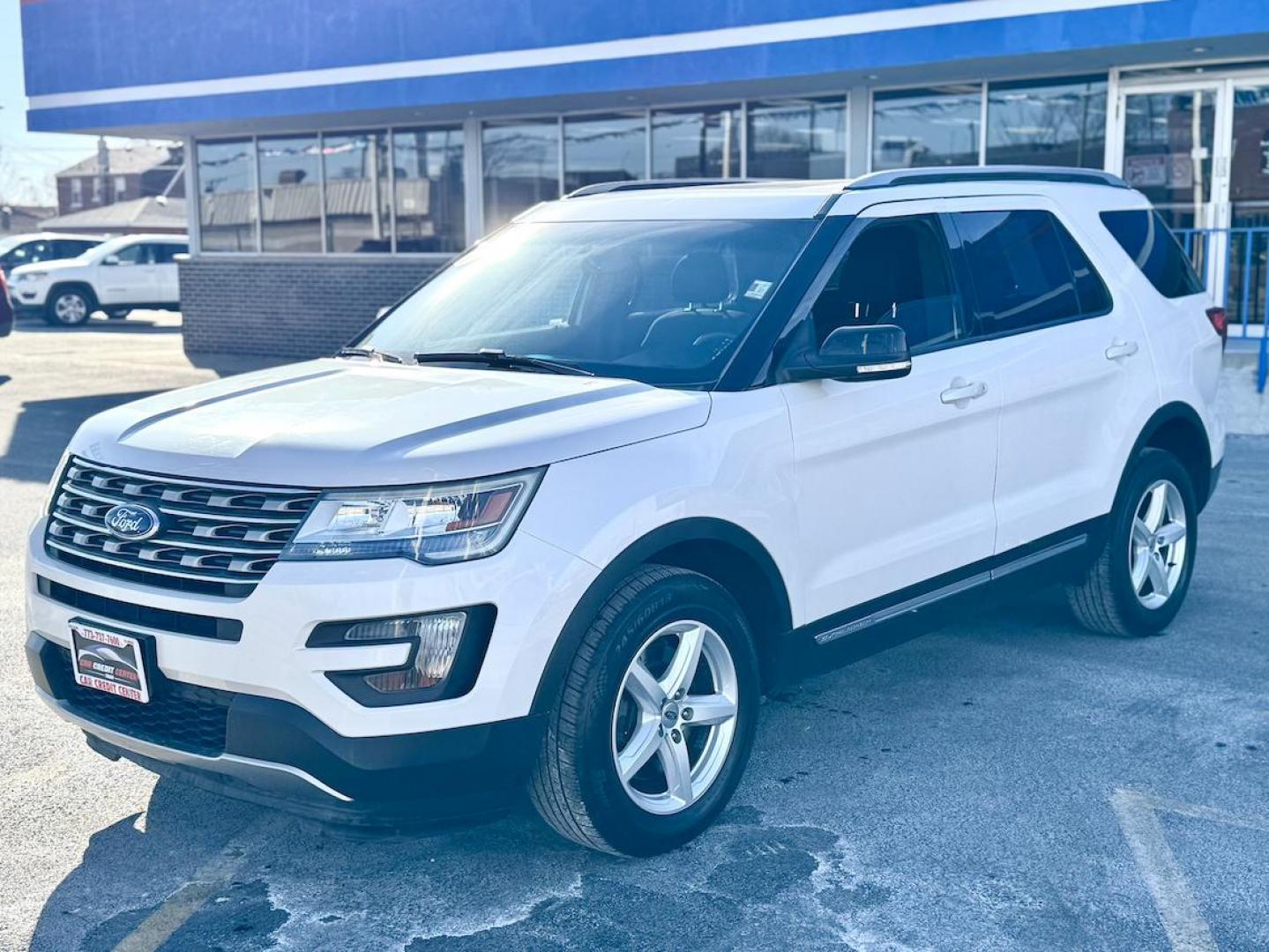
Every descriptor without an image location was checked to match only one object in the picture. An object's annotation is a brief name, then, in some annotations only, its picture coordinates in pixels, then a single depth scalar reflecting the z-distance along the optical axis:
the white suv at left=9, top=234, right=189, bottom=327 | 27.59
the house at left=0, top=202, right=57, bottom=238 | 93.88
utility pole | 79.31
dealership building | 13.53
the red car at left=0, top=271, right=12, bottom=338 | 17.92
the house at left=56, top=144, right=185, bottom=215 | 83.94
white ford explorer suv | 3.57
